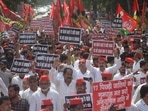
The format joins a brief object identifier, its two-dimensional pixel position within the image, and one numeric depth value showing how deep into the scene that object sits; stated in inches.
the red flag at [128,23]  867.2
